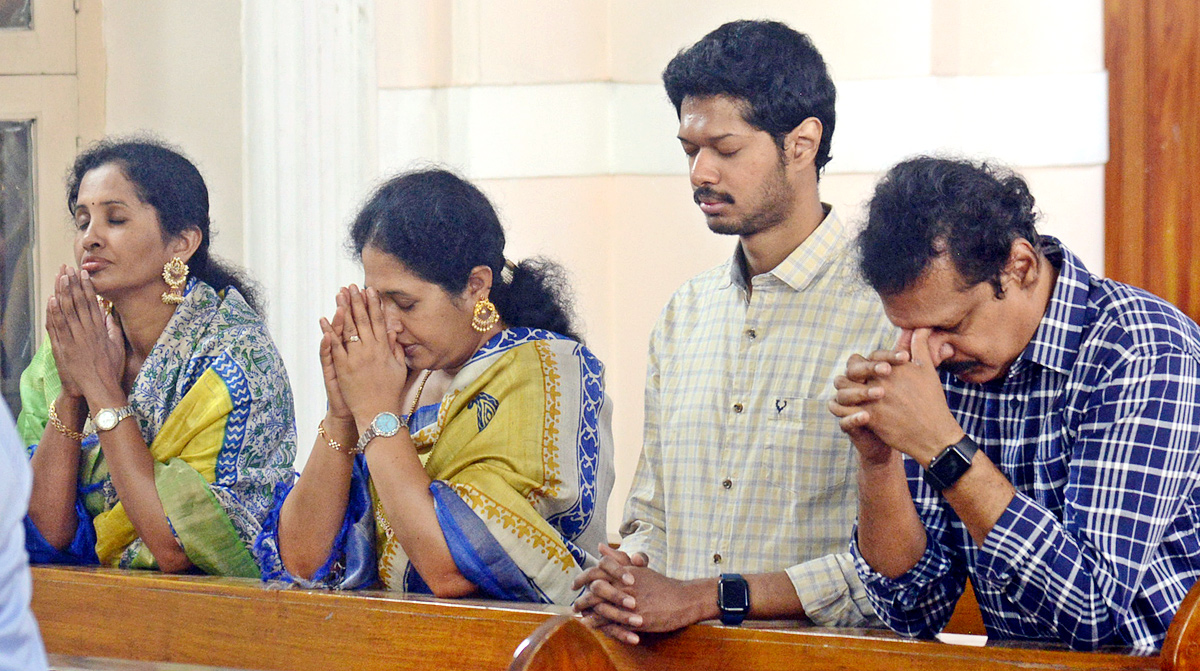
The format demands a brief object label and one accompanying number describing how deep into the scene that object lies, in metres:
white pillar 8.11
